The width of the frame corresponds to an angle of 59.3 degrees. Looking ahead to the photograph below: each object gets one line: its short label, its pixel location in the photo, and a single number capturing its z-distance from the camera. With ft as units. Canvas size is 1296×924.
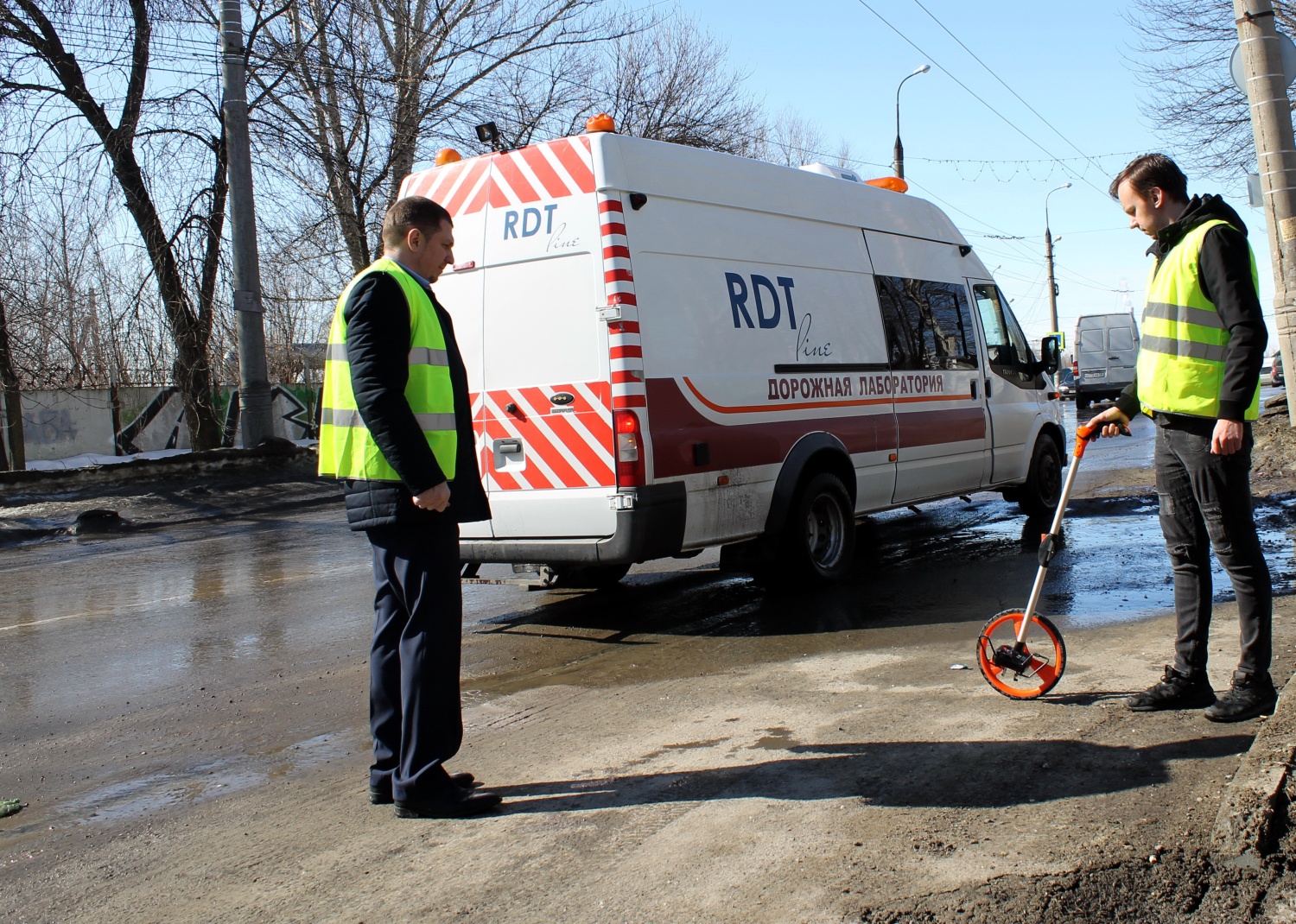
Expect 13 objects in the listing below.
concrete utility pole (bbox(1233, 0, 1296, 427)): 25.88
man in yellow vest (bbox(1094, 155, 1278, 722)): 12.78
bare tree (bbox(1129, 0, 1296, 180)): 65.46
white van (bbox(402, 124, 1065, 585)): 19.77
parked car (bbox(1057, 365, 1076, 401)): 115.10
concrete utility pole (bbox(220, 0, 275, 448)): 49.67
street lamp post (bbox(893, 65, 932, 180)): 93.15
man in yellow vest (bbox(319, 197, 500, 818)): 11.59
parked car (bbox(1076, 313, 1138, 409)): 96.43
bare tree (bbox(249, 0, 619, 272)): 60.64
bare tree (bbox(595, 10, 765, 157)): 84.53
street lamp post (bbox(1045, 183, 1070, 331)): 154.71
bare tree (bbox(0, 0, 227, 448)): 55.77
